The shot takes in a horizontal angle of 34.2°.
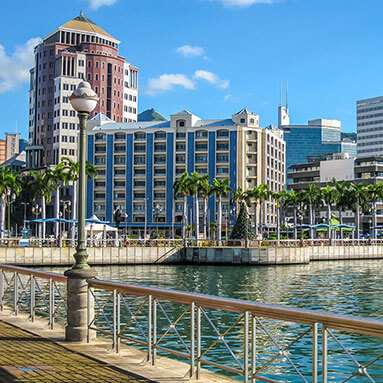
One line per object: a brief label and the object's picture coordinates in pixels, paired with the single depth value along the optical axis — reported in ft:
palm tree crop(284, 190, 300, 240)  387.14
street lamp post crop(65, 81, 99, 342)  40.60
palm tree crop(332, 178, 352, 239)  371.15
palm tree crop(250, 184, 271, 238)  366.02
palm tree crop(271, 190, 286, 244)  387.82
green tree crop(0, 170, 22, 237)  307.37
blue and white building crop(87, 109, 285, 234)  437.99
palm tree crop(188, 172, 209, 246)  322.75
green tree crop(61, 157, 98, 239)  283.67
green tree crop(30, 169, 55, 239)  302.06
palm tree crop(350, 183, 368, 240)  363.78
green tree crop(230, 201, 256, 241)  248.93
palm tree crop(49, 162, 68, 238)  288.41
